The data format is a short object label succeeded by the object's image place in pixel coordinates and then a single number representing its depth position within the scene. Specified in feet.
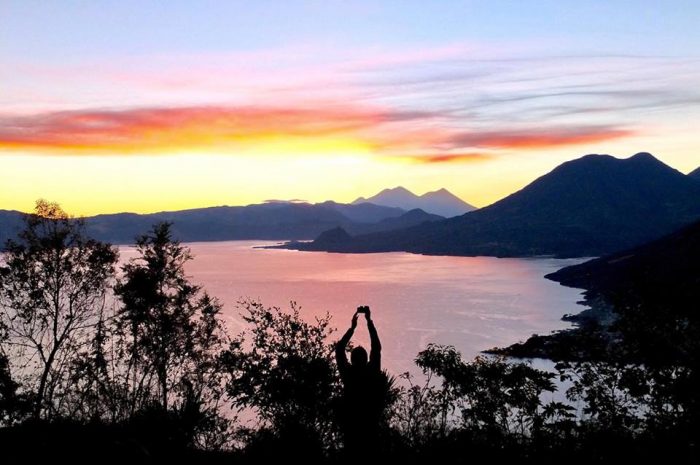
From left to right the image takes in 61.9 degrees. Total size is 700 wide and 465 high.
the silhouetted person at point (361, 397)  26.23
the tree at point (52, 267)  77.25
